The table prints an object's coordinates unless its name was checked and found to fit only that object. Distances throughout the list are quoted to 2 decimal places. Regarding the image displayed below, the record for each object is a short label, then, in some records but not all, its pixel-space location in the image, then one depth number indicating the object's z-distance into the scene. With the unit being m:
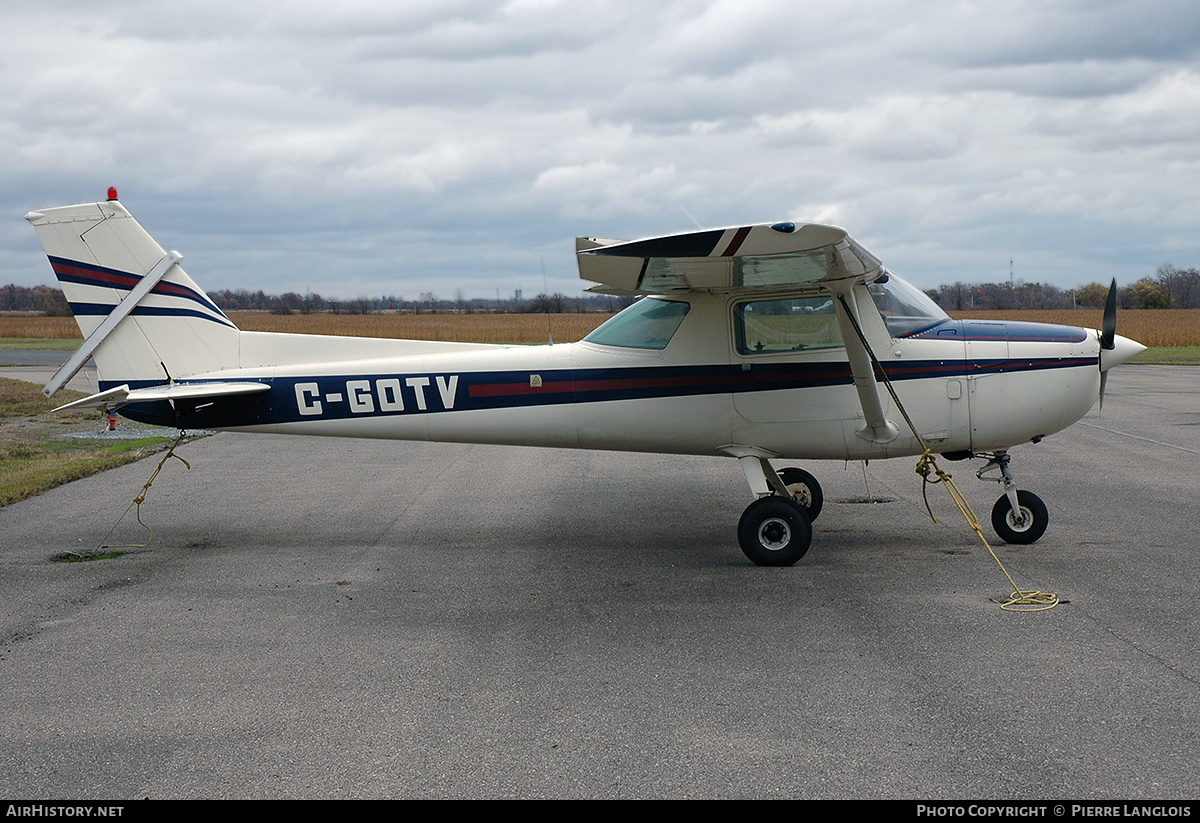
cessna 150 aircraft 7.10
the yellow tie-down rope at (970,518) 5.71
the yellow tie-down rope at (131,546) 7.64
